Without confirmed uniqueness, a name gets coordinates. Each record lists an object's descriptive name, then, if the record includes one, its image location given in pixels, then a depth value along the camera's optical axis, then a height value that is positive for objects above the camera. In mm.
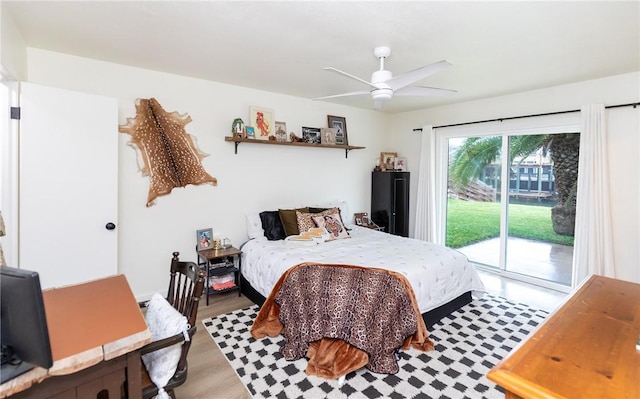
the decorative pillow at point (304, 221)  3842 -356
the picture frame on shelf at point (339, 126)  4750 +1064
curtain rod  3226 +1044
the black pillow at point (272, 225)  3801 -419
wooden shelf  3696 +664
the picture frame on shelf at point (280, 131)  4145 +847
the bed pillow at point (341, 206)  4716 -197
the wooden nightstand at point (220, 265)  3406 -863
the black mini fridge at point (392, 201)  4988 -113
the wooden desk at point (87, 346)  1045 -578
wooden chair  1362 -660
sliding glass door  3879 -81
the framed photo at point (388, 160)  5422 +613
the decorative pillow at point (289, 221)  3859 -362
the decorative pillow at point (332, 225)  3854 -409
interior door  2463 +44
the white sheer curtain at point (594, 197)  3340 +7
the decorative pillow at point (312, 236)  3633 -525
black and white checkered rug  2035 -1290
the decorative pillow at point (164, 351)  1415 -751
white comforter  2760 -647
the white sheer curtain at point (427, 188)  4859 +113
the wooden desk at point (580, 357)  806 -489
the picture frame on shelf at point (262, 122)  3887 +916
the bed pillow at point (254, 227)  3881 -444
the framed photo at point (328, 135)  4559 +873
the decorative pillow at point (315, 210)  4250 -233
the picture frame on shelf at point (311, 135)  4398 +854
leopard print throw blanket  2195 -947
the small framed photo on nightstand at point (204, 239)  3590 -567
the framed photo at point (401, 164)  5395 +543
